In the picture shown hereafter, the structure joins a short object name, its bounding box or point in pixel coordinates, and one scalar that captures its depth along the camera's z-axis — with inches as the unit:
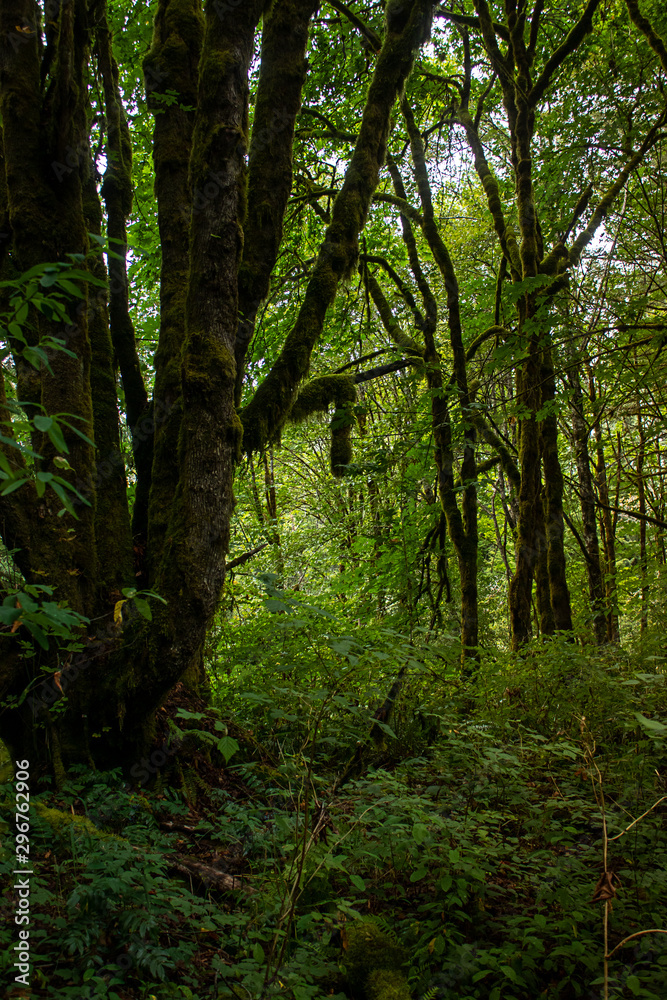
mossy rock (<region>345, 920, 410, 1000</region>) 80.4
